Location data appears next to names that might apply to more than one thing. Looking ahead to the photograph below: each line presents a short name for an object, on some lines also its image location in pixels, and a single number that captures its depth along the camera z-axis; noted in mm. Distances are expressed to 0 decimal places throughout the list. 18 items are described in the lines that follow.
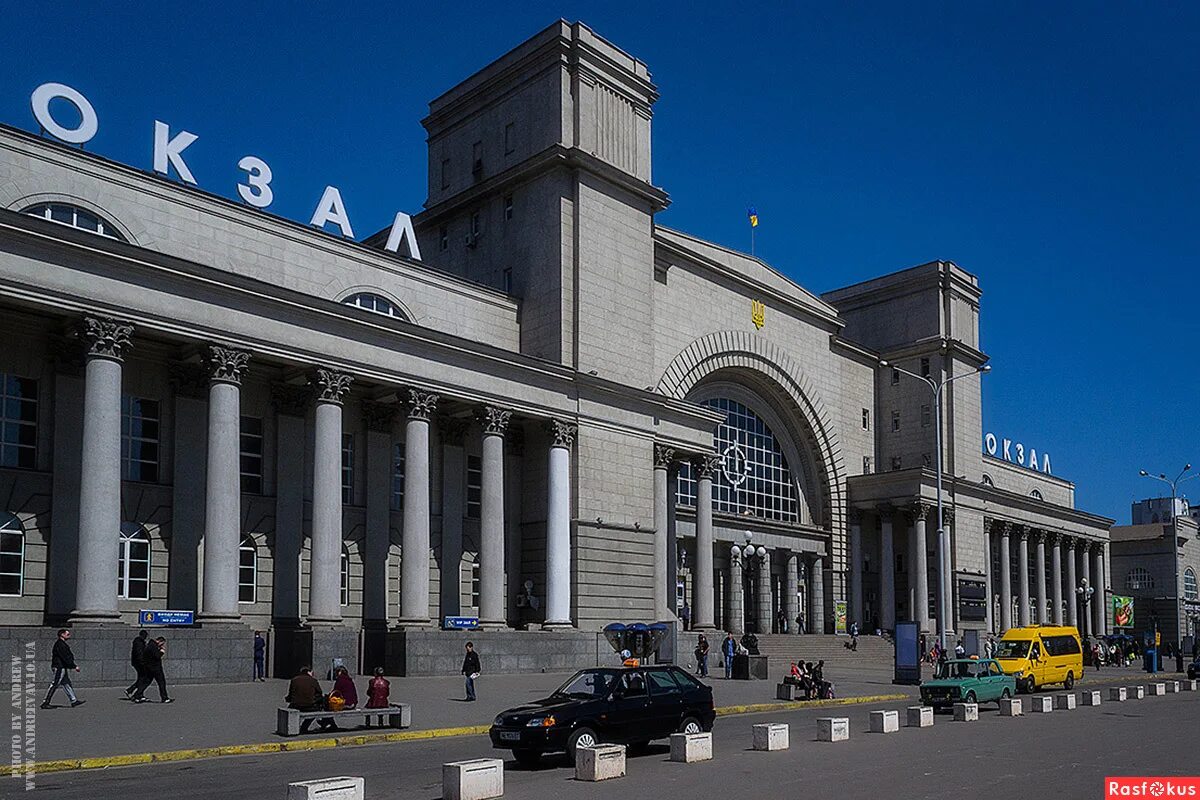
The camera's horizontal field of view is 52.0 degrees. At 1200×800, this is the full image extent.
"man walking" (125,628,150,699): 28109
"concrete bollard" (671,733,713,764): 19266
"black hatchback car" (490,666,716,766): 18984
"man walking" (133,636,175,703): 27686
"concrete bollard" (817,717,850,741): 22609
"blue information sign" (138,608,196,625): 33134
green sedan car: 31625
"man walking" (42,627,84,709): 26016
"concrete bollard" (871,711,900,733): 24266
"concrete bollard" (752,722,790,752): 20812
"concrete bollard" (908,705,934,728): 25672
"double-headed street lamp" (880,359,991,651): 50875
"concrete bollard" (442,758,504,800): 15016
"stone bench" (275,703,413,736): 23109
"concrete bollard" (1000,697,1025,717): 29453
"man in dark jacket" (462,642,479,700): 31188
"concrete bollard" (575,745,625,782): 17203
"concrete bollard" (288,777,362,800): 12992
